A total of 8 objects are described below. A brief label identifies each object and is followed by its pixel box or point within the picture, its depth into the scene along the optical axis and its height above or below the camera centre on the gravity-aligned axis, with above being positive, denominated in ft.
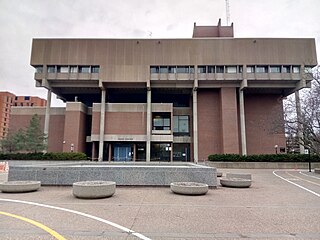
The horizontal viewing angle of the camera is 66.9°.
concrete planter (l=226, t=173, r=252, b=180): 49.67 -5.09
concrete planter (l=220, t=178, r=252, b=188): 43.11 -5.64
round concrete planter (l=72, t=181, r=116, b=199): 30.94 -5.21
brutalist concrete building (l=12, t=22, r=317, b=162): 131.75 +36.90
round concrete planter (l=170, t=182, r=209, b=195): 34.04 -5.39
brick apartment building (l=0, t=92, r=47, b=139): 323.16 +65.26
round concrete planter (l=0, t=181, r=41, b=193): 35.06 -5.48
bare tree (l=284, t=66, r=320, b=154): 78.74 +11.71
